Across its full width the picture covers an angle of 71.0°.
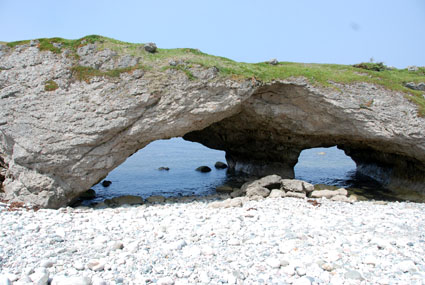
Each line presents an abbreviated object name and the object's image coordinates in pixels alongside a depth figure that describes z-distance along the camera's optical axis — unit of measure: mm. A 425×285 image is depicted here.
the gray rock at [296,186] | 17234
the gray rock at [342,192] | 17562
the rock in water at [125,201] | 16109
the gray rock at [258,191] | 16891
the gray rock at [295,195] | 16538
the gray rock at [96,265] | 7508
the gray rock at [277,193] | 16562
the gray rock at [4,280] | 6534
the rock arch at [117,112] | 13547
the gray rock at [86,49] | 14882
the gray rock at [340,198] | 16359
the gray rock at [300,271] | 7486
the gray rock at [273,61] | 18734
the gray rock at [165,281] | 7004
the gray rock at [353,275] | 7321
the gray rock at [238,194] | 18391
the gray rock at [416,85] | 18344
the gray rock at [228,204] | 14598
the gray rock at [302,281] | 7048
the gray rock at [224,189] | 21316
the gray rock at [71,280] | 6730
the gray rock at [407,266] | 7629
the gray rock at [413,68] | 21284
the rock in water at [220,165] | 33600
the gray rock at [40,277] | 6822
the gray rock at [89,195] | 18538
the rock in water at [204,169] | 30681
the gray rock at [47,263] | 7523
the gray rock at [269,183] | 18062
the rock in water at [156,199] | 16906
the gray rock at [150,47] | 15781
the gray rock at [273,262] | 7812
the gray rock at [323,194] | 17047
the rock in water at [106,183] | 23295
